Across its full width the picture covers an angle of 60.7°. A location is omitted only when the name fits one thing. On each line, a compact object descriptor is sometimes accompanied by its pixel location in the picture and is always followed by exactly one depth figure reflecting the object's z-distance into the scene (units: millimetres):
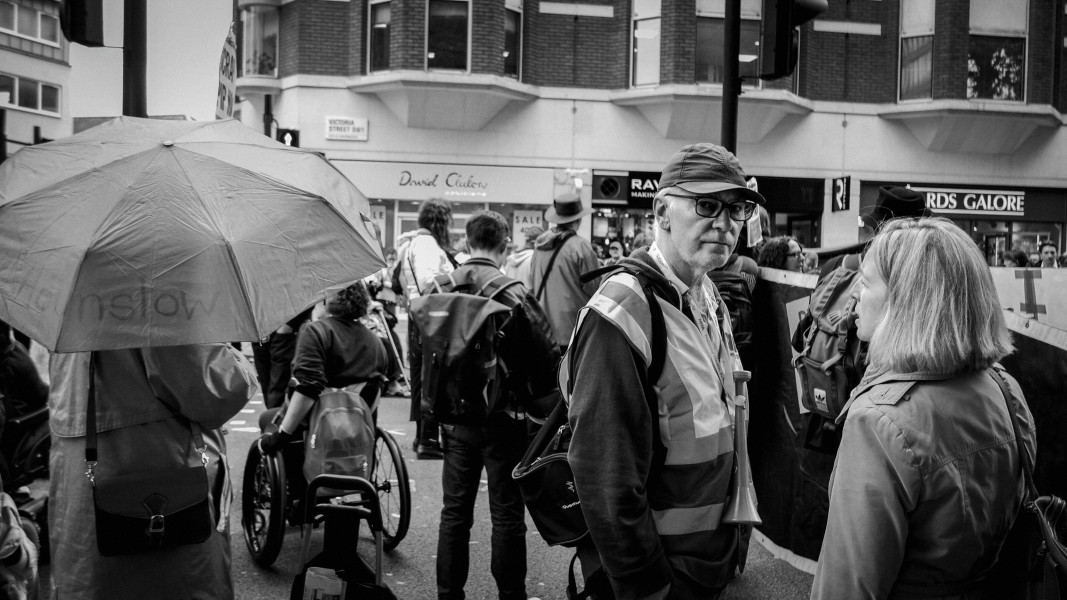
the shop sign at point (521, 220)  21078
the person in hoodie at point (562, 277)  6992
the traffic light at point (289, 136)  15969
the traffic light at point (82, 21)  6238
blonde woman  2002
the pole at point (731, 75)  6383
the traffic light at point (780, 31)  6750
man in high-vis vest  2443
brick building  20297
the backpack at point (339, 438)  4941
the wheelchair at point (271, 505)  5289
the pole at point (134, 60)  6156
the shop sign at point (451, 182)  20797
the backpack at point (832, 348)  4062
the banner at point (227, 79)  6321
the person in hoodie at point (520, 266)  7771
